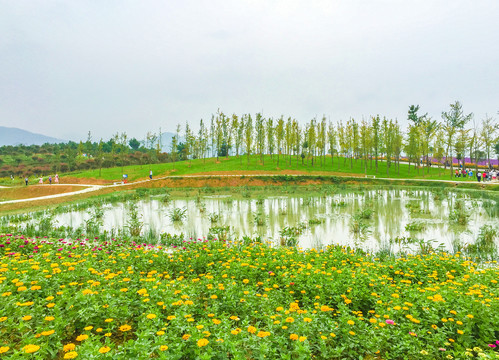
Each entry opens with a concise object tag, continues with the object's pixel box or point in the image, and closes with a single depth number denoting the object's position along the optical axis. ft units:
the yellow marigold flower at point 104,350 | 8.63
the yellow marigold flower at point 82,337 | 9.40
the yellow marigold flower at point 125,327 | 10.79
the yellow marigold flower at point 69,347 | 9.00
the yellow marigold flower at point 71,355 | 8.23
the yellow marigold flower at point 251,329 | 10.34
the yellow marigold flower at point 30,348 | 8.35
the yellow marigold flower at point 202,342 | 9.10
